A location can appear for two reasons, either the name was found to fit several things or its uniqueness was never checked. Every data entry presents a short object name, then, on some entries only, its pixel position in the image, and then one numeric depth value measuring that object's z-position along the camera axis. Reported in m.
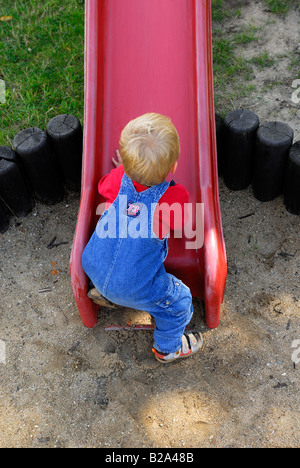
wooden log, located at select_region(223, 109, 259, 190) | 3.17
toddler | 2.05
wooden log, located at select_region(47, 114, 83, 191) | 3.21
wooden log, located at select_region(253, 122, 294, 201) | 3.08
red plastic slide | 2.76
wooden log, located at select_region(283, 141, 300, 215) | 3.06
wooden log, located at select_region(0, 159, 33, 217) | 3.17
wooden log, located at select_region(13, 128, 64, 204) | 3.18
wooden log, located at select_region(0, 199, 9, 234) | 3.34
